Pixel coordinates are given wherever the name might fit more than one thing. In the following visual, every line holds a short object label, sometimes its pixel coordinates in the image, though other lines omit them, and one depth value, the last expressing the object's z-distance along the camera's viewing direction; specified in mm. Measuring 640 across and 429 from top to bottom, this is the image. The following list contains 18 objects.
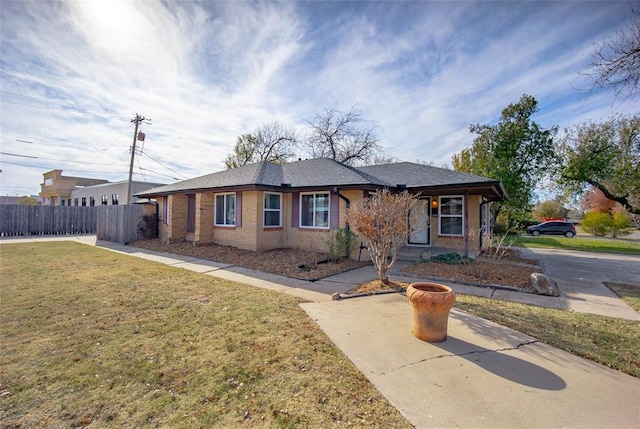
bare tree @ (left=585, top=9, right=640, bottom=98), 6145
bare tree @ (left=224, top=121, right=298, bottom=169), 31656
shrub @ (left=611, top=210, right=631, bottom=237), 27719
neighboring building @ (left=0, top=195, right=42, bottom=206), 56500
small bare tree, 6629
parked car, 27516
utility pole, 22206
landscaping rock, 6938
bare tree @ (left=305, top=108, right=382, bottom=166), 26592
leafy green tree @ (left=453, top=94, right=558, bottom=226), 19500
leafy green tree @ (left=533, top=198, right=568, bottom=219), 37500
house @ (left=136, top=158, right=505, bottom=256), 11482
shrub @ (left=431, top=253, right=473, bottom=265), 9609
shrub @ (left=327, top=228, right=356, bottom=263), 10406
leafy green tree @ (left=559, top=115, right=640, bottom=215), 17562
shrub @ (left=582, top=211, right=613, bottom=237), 28203
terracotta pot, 3984
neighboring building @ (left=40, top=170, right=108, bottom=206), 39594
